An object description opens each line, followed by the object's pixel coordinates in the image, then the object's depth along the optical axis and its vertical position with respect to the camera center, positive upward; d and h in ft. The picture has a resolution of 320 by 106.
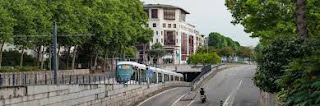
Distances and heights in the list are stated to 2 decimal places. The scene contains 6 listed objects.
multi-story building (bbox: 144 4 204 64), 522.06 +41.37
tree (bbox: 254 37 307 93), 60.59 +1.01
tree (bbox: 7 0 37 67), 155.63 +15.36
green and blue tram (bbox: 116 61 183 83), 163.12 -1.37
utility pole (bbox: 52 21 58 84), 107.47 +5.10
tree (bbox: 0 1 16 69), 143.39 +12.45
